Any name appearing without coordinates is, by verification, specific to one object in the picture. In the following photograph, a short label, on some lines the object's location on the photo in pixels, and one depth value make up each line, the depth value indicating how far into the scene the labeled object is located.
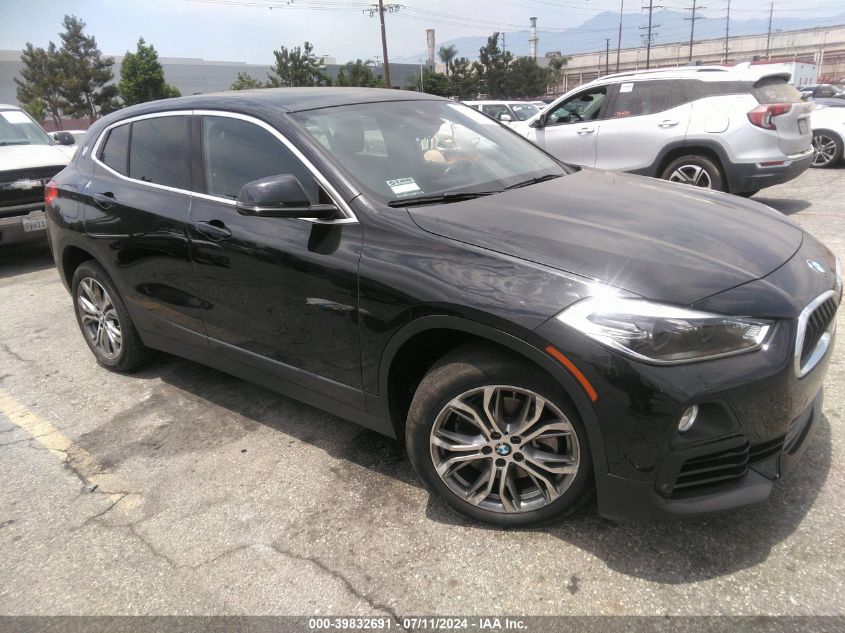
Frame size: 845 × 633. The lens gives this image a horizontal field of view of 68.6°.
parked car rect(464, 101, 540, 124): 15.36
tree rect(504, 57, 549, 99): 66.50
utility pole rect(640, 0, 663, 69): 76.96
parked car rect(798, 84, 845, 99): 26.73
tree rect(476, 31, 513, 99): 66.75
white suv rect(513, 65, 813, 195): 7.13
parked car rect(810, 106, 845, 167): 10.55
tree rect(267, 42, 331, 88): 59.78
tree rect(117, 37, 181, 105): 51.09
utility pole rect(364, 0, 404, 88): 46.39
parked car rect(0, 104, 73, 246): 7.01
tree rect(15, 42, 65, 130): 51.75
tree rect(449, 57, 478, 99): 66.12
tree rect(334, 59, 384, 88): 55.00
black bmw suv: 2.01
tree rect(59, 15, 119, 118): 52.72
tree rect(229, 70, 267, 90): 54.43
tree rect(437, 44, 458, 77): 87.06
